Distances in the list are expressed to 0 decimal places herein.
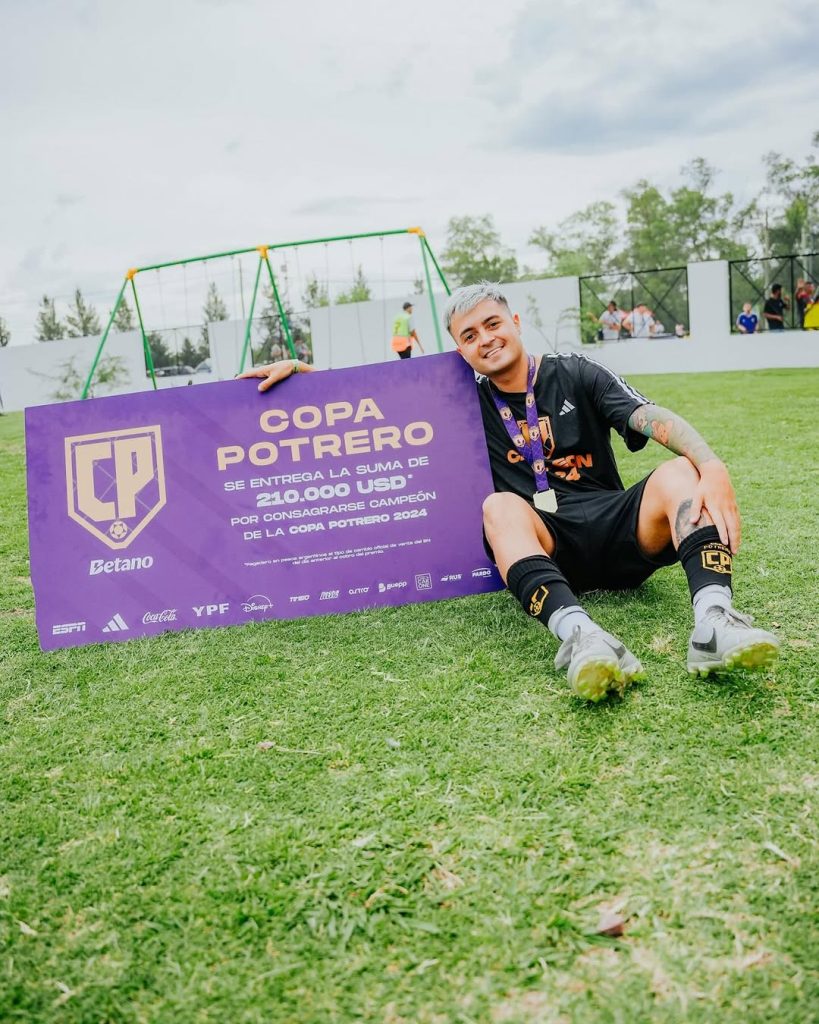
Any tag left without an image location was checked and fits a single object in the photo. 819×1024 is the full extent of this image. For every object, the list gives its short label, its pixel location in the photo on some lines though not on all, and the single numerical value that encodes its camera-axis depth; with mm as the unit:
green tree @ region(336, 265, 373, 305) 30492
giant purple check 3334
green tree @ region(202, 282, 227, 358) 39591
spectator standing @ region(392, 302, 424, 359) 14836
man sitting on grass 2324
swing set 6312
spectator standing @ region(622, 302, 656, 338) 21484
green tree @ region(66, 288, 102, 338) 46219
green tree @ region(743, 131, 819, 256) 38656
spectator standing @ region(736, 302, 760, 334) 19422
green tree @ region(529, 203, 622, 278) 49594
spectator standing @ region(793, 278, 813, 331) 18797
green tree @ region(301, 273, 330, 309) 31297
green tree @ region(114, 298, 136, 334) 34844
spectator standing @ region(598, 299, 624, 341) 21734
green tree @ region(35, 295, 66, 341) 45844
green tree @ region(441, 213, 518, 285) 50750
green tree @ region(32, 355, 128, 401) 24391
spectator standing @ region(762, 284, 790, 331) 19109
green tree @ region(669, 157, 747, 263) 45688
